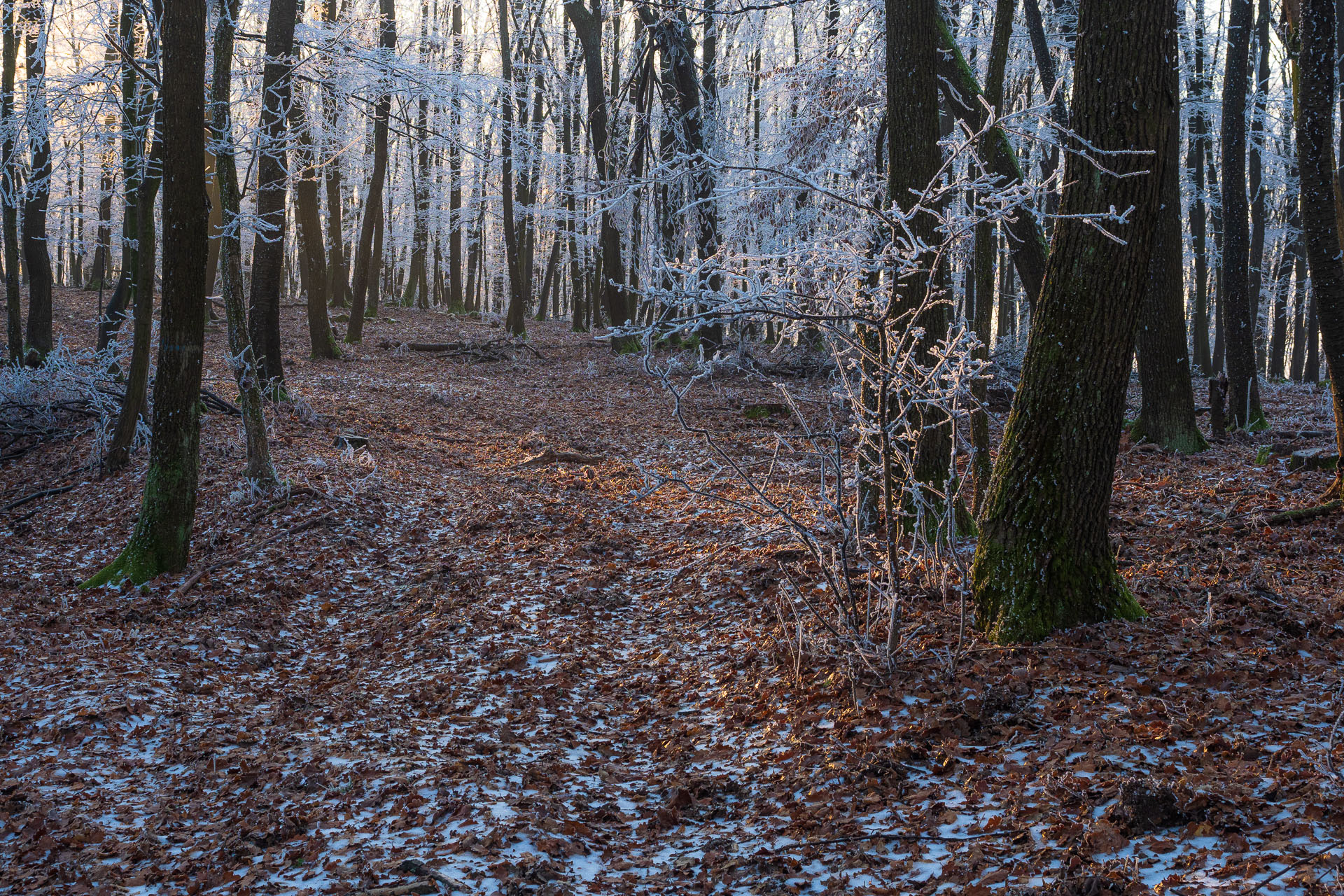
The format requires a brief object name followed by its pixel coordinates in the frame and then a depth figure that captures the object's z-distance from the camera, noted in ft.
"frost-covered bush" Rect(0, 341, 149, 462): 34.19
